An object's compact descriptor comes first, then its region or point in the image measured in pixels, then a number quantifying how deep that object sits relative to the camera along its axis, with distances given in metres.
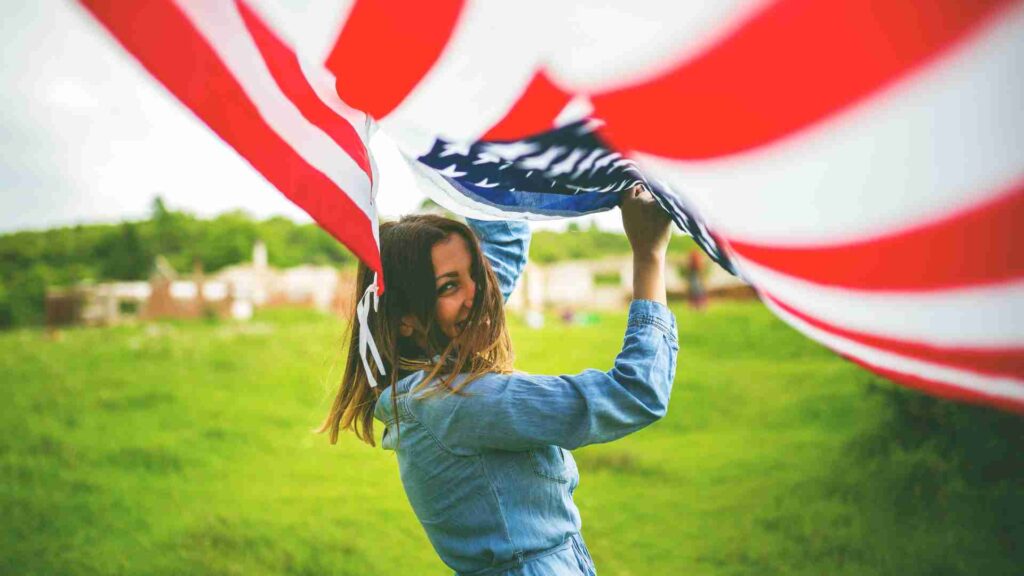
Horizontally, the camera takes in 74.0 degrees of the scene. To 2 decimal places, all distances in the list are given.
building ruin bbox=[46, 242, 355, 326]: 20.86
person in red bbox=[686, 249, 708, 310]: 10.84
